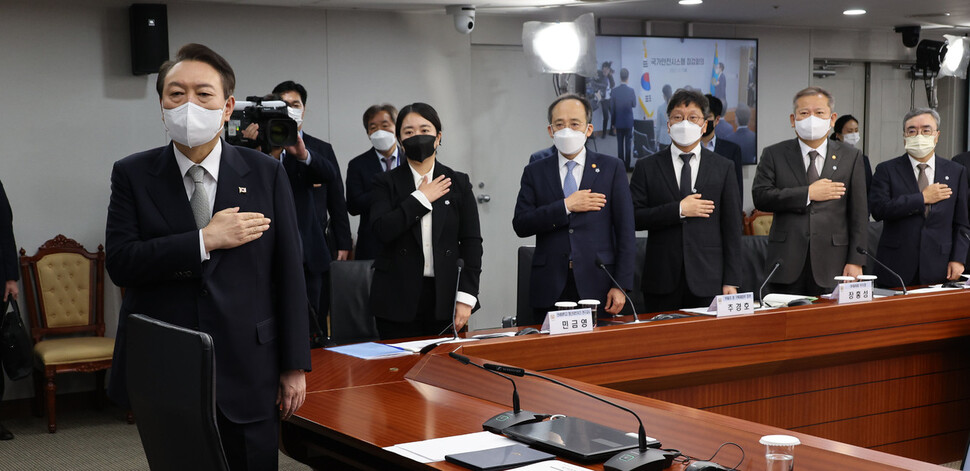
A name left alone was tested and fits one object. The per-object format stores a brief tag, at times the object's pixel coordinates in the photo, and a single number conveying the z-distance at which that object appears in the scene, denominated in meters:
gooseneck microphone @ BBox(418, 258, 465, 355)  3.12
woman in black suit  3.68
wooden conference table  2.21
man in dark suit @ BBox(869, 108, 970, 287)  5.17
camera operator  4.86
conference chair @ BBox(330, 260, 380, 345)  3.83
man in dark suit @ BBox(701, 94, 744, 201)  7.47
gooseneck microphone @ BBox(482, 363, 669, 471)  1.80
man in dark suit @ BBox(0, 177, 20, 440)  4.86
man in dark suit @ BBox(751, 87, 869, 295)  4.48
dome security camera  6.32
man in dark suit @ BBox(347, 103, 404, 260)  5.46
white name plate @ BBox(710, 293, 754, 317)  3.61
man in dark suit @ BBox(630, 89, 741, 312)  4.25
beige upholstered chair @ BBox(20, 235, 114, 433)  5.46
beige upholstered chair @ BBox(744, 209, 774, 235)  8.07
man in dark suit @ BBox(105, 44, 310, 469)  2.16
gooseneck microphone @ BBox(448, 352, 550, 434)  2.14
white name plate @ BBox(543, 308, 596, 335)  3.23
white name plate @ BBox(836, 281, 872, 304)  3.89
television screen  7.63
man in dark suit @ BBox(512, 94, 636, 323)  4.04
